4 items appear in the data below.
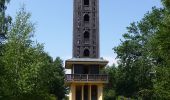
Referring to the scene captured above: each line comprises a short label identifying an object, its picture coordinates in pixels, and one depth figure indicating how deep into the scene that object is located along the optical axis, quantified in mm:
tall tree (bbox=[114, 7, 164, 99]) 36737
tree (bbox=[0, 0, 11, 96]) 22380
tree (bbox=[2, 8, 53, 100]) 21167
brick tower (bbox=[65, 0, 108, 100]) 35186
